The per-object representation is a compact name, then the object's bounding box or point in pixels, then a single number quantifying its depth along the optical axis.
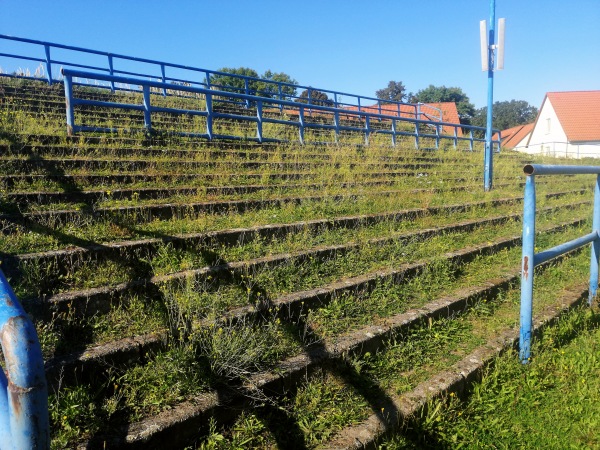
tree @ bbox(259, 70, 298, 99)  58.03
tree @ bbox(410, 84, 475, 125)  69.50
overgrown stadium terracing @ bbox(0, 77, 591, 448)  2.57
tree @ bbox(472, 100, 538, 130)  97.00
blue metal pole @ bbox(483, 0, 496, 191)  9.88
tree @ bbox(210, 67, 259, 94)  50.29
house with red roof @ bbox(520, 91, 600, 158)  42.84
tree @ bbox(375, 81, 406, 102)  92.19
